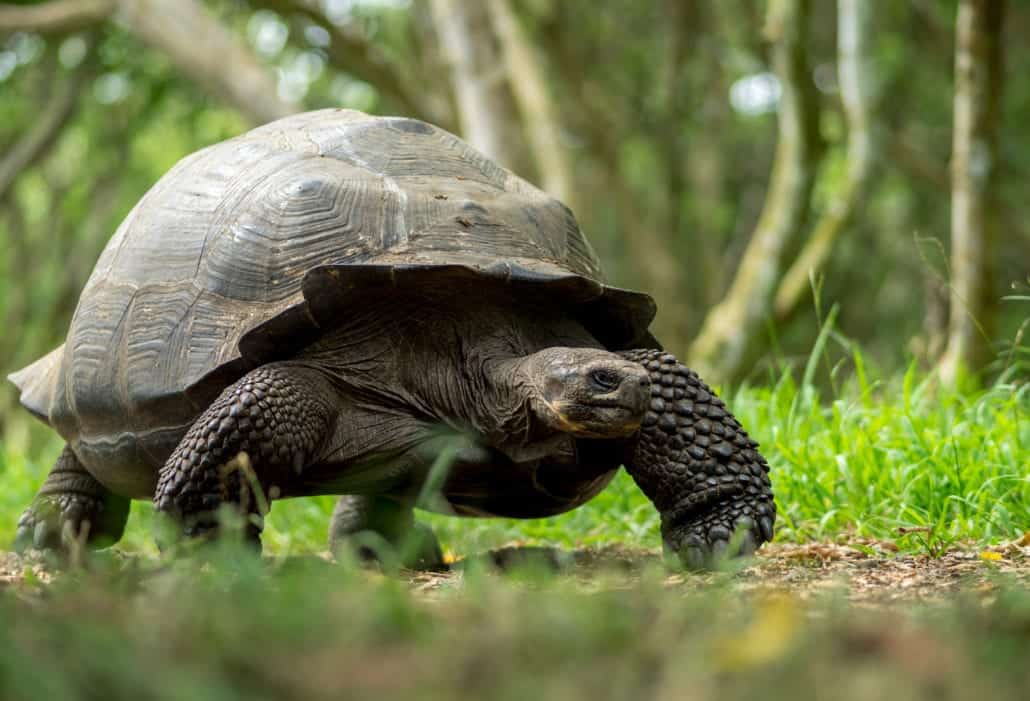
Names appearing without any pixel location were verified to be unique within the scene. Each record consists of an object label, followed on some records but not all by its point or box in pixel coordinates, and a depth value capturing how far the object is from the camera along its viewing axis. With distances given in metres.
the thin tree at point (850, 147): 8.10
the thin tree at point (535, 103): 9.52
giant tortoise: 3.36
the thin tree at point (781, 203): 8.55
